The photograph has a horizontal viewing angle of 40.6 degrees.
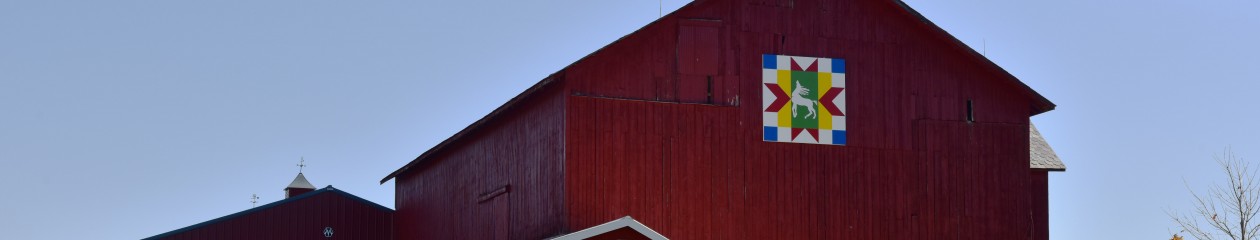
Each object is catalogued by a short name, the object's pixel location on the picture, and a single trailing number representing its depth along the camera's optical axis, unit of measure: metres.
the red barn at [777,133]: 24.50
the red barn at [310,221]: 33.88
